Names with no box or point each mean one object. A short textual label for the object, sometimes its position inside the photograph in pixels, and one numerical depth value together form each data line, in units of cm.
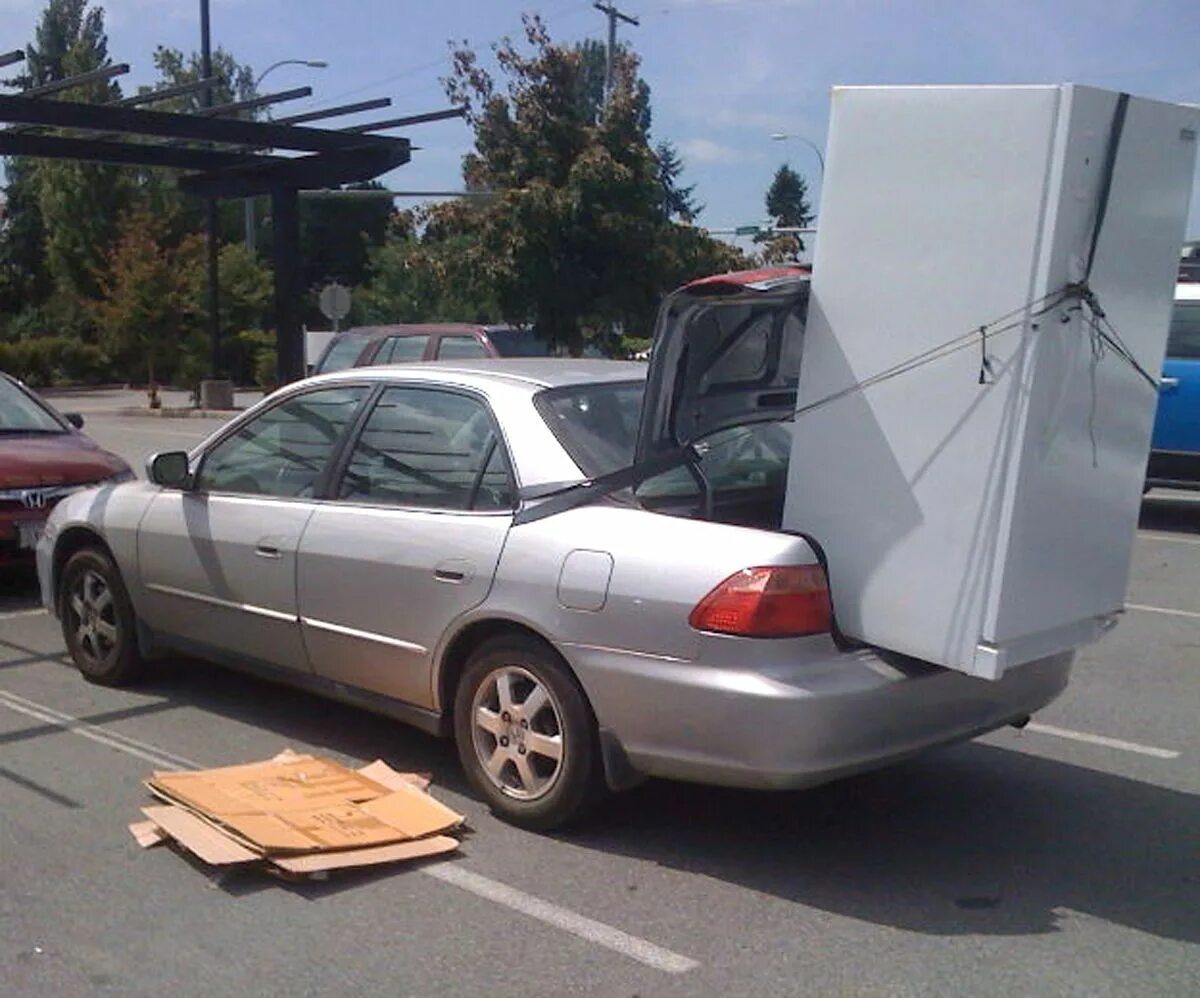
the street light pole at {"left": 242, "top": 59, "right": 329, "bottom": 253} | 4393
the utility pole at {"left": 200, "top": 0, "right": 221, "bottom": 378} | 3178
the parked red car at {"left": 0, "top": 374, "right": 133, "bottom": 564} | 904
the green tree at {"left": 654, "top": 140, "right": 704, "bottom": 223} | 1991
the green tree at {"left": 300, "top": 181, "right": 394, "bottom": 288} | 7225
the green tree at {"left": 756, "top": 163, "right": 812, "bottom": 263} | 9095
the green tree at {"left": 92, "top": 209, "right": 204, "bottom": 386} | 3303
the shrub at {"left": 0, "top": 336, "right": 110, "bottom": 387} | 4481
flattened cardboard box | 486
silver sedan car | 461
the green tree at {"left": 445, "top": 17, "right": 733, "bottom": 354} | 1877
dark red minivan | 1648
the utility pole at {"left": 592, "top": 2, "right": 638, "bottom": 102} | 3565
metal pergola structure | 1076
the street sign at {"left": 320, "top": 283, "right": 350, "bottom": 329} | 3038
